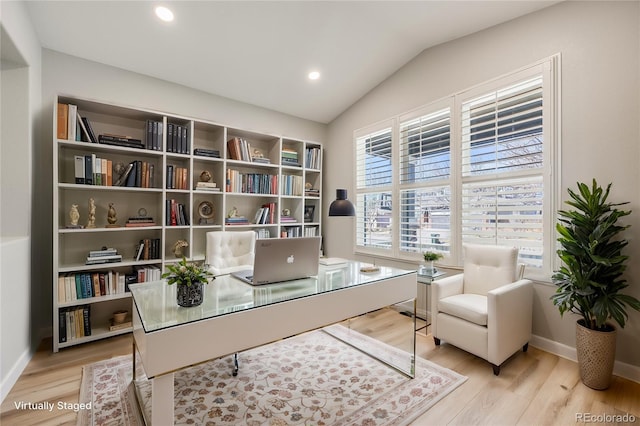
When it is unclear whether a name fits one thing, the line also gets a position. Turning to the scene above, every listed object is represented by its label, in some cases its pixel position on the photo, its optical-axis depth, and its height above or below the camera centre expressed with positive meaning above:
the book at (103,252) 2.67 -0.36
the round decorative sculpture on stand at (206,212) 3.37 +0.02
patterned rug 1.70 -1.19
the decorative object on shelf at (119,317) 2.79 -1.00
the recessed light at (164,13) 2.35 +1.64
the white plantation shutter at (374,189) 3.71 +0.32
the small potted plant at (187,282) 1.34 -0.32
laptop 1.66 -0.28
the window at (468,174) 2.49 +0.41
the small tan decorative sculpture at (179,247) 3.12 -0.36
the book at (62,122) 2.44 +0.78
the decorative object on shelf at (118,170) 2.85 +0.43
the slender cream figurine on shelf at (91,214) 2.68 -0.01
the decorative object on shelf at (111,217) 2.79 -0.04
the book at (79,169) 2.56 +0.39
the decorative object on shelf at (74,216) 2.58 -0.02
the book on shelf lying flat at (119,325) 2.74 -1.07
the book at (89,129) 2.59 +0.76
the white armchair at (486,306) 2.16 -0.76
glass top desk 1.15 -0.49
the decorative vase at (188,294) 1.35 -0.38
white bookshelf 2.60 +0.18
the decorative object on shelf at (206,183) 3.24 +0.34
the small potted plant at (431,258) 2.91 -0.45
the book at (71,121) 2.48 +0.79
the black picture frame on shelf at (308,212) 4.27 +0.02
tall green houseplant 1.92 -0.34
